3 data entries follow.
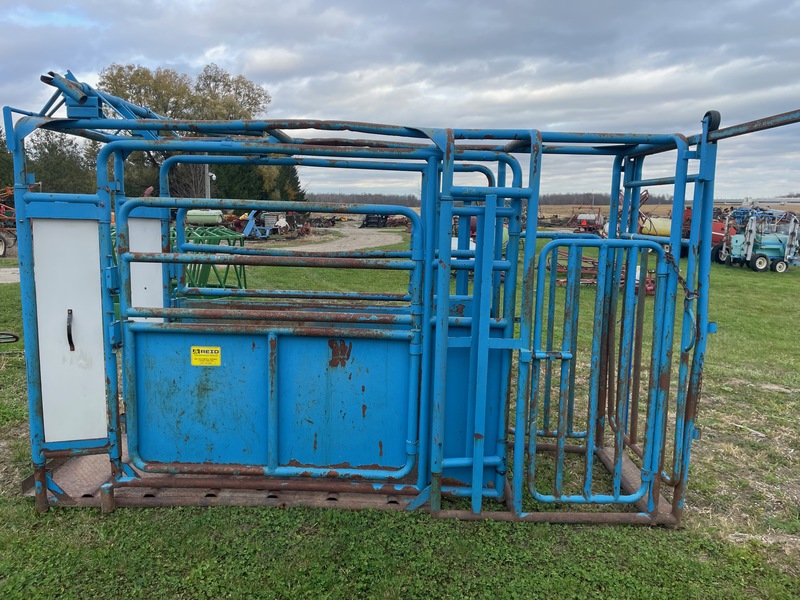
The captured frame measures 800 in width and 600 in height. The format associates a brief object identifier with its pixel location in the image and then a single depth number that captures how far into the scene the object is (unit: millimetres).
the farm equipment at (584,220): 21628
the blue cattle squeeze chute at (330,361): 3016
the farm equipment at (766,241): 18359
